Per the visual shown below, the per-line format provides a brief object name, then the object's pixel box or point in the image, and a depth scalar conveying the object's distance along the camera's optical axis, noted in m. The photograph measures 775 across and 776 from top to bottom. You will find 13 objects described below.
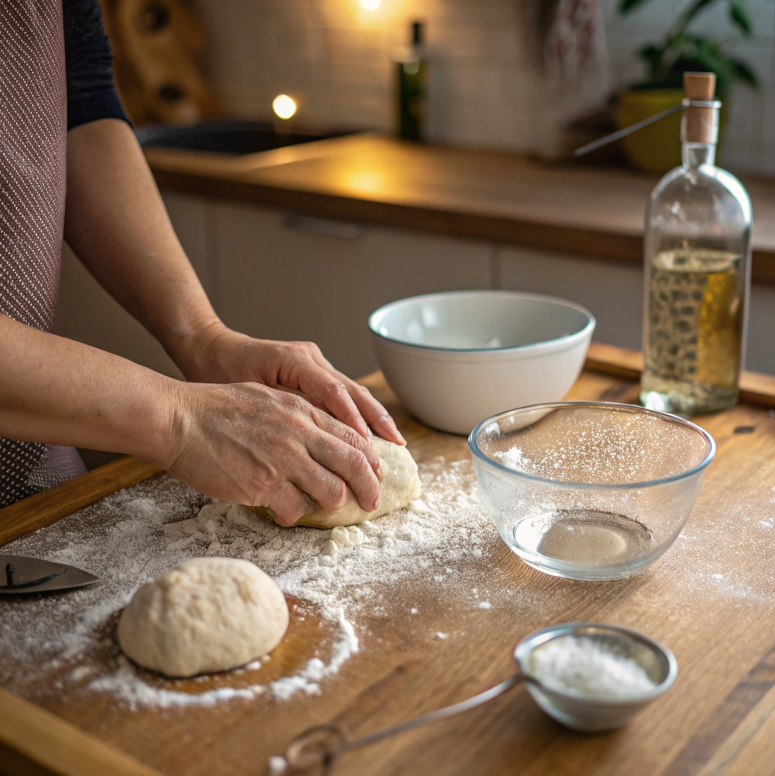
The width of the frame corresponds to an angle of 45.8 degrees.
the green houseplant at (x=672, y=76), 2.01
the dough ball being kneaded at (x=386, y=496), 0.84
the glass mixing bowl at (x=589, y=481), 0.75
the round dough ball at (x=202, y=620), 0.64
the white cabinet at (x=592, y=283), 1.71
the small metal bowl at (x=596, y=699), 0.56
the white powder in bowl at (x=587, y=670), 0.57
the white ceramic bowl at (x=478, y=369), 1.01
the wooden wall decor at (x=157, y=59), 2.68
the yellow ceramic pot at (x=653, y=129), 2.05
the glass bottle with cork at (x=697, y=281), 1.05
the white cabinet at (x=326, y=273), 1.93
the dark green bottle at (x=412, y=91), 2.52
